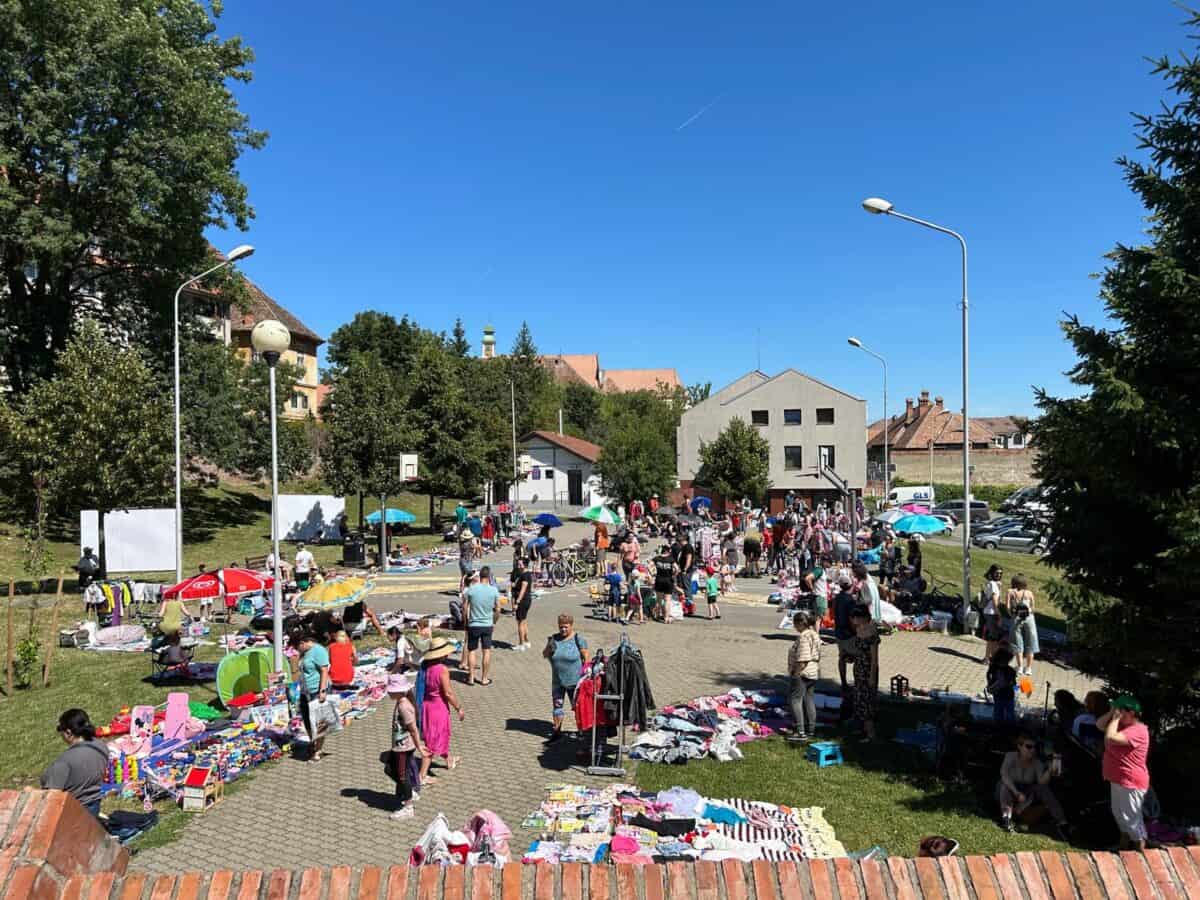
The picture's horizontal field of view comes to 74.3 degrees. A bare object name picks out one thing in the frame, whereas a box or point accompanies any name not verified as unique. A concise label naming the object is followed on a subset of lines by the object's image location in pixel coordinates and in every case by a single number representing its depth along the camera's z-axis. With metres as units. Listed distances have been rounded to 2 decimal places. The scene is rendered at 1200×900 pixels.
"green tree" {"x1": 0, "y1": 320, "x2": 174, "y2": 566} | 21.14
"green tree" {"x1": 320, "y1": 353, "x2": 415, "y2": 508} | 29.72
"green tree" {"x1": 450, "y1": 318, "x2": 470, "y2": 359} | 86.45
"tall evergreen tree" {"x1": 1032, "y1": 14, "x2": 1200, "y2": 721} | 7.96
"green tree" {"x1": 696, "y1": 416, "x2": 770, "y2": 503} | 45.59
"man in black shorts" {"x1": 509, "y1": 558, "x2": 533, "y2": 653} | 15.27
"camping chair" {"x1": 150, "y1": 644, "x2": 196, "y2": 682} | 13.38
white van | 48.03
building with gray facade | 53.03
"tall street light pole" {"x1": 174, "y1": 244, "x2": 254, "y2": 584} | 15.10
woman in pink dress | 9.05
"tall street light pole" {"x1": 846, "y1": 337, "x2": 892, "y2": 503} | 35.72
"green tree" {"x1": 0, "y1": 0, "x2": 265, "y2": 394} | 25.20
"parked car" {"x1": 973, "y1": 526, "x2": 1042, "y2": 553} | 38.53
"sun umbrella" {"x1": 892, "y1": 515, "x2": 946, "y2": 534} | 22.22
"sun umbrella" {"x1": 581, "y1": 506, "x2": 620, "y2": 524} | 26.20
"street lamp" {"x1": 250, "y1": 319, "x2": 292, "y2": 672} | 10.74
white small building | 63.41
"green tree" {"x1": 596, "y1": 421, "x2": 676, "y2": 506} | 46.62
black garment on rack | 9.38
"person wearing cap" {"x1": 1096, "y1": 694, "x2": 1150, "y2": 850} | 7.24
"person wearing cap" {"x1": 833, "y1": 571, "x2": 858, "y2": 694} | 11.50
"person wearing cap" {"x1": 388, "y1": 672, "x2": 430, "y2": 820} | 8.24
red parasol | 14.45
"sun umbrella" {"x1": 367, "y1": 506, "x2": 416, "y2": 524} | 30.98
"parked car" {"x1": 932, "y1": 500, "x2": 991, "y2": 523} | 45.28
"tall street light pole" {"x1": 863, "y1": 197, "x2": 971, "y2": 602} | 17.14
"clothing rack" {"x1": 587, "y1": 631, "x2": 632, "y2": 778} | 9.28
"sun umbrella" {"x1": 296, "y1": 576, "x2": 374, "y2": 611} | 14.38
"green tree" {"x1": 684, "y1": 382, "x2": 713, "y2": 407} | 110.19
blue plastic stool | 9.74
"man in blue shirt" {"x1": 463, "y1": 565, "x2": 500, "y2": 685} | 12.64
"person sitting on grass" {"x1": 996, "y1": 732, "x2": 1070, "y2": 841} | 8.02
